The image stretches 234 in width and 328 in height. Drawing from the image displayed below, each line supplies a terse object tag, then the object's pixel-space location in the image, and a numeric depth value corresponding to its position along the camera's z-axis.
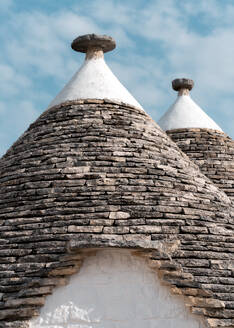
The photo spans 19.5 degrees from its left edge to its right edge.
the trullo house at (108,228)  7.36
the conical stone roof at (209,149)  11.59
